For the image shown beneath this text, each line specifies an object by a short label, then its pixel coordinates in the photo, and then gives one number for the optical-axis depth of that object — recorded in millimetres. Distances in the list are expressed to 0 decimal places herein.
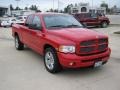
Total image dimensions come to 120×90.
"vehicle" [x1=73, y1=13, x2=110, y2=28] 10523
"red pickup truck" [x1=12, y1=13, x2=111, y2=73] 2686
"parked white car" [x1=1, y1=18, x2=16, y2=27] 14557
